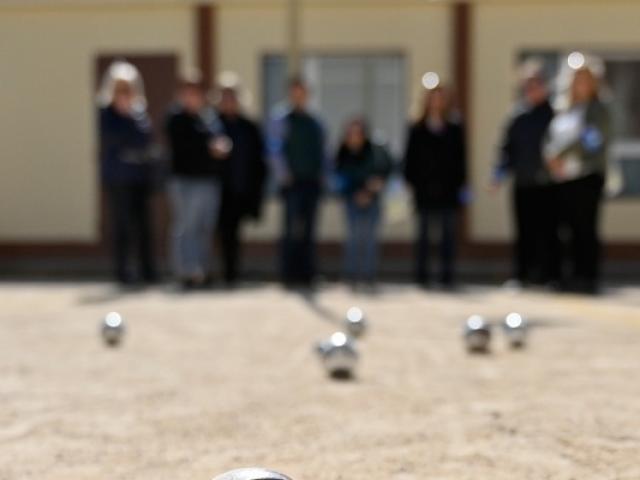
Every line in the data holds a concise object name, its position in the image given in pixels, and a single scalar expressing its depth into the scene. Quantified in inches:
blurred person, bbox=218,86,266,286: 526.3
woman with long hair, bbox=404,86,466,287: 522.0
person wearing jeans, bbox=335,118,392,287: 526.3
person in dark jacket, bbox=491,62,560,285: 510.0
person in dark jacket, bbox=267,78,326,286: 519.8
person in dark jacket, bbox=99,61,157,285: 520.1
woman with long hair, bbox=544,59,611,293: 482.6
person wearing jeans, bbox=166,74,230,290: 514.0
